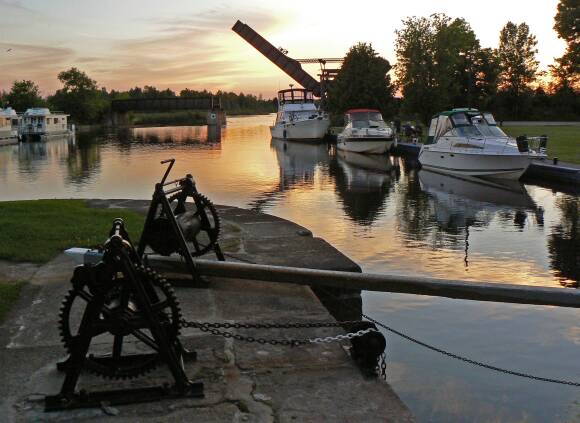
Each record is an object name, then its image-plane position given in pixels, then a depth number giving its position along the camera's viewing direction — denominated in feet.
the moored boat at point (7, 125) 197.20
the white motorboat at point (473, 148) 76.43
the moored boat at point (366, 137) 125.18
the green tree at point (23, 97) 347.36
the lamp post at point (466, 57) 204.51
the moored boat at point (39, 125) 227.40
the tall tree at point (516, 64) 217.36
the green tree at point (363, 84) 201.26
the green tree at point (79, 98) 379.76
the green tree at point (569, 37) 201.77
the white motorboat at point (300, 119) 179.52
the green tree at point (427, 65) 163.84
